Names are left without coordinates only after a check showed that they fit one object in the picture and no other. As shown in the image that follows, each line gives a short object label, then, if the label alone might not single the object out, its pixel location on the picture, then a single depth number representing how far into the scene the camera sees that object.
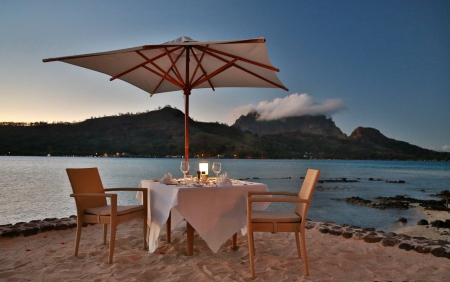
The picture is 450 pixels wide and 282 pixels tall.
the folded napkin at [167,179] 3.41
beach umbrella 3.48
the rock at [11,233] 4.04
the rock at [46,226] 4.41
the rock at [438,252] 3.47
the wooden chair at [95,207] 3.23
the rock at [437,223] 8.43
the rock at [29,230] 4.19
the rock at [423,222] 8.99
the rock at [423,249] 3.58
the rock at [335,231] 4.41
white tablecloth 3.09
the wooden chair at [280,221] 2.91
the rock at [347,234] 4.26
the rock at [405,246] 3.71
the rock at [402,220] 10.27
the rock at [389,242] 3.88
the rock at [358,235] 4.17
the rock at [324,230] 4.55
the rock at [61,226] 4.56
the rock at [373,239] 4.04
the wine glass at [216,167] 3.62
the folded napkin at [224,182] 3.27
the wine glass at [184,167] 3.85
